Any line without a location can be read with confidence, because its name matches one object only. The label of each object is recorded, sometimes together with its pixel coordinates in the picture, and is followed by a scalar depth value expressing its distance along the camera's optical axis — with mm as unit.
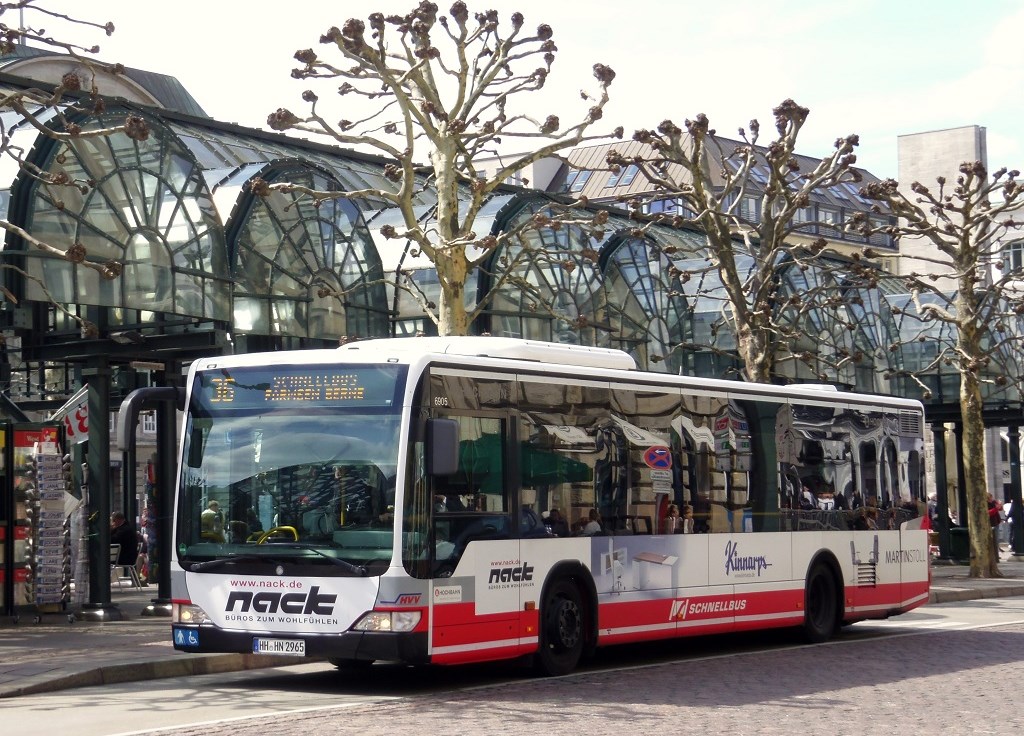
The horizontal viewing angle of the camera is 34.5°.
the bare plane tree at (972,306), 32156
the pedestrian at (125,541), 27594
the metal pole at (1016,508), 45438
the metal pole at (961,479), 44350
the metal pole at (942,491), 41969
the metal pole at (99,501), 20922
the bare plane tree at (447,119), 20953
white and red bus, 12906
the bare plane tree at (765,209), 26641
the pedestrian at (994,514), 42969
